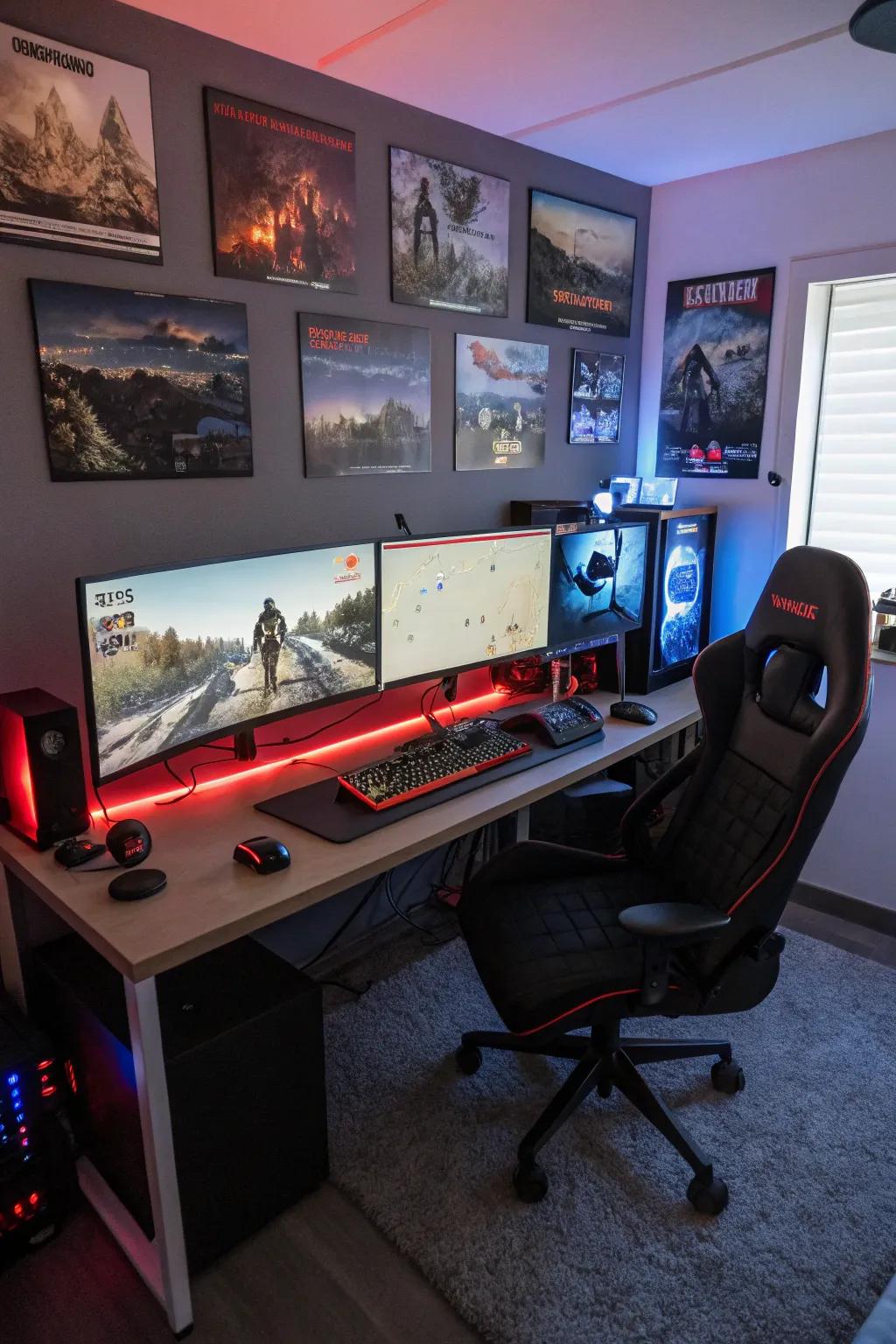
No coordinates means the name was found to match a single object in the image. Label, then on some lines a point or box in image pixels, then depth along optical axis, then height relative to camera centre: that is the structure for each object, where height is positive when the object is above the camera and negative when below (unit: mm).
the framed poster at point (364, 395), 2078 +134
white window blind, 2617 +61
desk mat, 1692 -719
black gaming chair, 1582 -883
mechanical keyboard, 1812 -688
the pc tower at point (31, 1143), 1568 -1256
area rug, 1533 -1467
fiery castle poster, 1832 +554
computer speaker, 1537 -564
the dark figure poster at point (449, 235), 2207 +562
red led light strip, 1841 -734
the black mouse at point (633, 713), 2336 -695
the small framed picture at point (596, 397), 2818 +176
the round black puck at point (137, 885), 1420 -707
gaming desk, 1335 -730
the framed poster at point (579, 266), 2600 +572
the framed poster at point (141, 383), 1644 +129
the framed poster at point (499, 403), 2455 +137
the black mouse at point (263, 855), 1523 -702
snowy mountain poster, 1524 +538
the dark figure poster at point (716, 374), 2785 +255
